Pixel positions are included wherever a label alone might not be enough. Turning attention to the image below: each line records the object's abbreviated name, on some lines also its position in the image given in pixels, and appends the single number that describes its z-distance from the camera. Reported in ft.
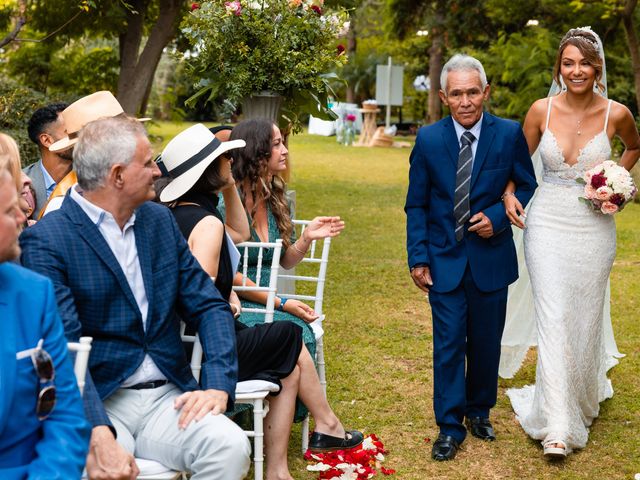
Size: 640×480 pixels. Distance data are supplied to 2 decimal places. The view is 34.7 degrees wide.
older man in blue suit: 17.63
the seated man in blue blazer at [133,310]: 11.74
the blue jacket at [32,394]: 8.92
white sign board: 125.80
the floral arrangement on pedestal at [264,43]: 23.54
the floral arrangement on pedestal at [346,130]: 120.47
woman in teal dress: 17.65
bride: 18.33
